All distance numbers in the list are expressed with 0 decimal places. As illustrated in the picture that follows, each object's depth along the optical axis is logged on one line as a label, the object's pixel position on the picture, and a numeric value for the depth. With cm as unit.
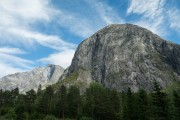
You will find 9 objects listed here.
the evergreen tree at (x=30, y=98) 12134
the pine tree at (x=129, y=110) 8194
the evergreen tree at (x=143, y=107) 7644
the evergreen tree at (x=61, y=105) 11562
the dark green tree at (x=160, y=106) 6376
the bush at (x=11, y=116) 9405
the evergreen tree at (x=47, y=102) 11894
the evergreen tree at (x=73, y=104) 11731
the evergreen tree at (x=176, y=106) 6910
